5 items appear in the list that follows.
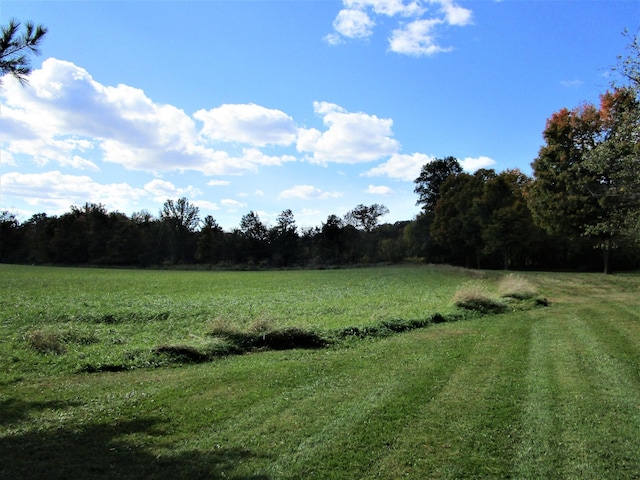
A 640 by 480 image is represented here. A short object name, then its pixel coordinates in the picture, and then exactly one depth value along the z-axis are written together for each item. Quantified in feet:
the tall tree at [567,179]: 81.74
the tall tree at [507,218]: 150.51
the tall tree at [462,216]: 169.27
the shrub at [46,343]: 31.81
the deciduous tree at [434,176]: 234.58
